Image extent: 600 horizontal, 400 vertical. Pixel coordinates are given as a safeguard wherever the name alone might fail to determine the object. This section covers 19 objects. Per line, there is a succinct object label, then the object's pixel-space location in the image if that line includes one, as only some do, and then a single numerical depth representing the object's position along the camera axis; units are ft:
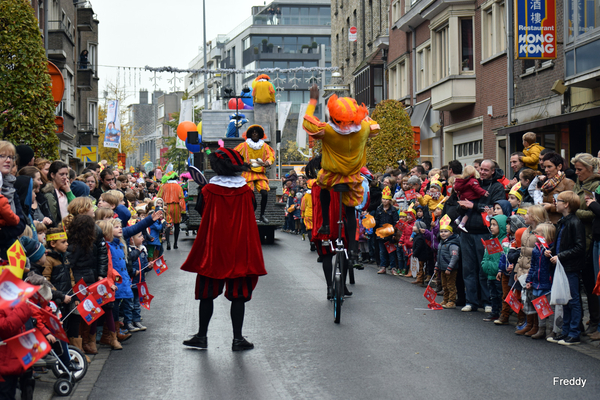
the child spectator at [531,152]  39.47
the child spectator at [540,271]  27.27
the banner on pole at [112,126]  115.10
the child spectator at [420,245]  40.70
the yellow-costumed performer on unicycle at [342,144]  31.94
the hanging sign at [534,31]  61.36
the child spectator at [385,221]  47.98
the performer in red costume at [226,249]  25.53
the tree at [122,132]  200.81
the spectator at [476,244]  33.37
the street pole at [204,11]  177.88
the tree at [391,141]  86.58
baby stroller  20.45
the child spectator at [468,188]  33.47
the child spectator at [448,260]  34.47
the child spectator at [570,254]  26.63
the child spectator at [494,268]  31.12
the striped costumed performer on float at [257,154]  59.06
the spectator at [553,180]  31.01
